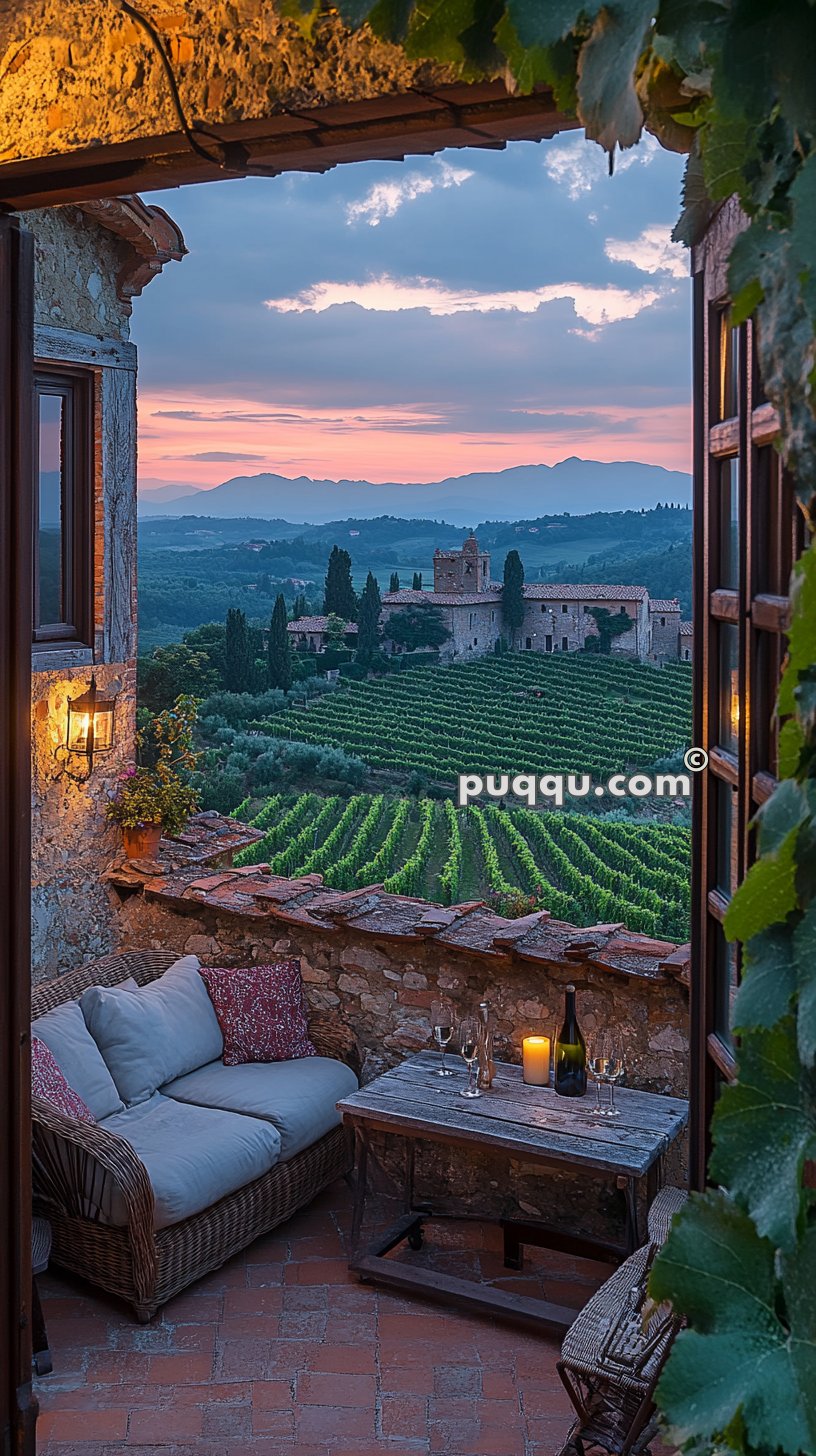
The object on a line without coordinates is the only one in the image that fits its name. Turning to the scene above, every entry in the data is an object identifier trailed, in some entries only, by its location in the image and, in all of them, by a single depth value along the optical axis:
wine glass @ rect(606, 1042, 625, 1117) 4.12
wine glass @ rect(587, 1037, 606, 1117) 4.14
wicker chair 2.98
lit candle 4.38
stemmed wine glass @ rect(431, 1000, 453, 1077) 4.44
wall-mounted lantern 4.99
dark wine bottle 4.26
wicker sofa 3.89
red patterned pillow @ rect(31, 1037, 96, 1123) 4.12
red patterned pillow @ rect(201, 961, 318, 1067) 4.94
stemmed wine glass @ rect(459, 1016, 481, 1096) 4.30
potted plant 5.33
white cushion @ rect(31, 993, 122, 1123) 4.39
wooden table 3.81
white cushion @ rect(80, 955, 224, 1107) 4.64
